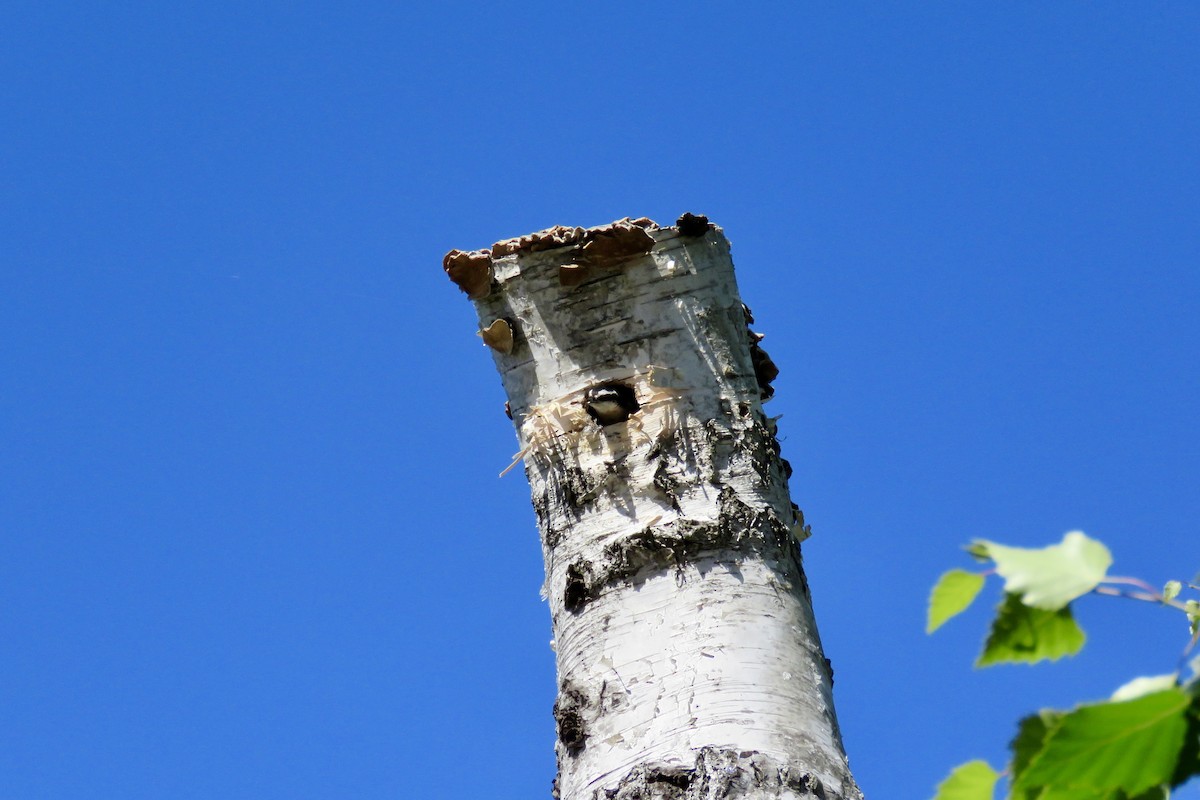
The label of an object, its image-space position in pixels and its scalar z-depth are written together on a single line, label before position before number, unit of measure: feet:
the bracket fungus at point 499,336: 15.63
